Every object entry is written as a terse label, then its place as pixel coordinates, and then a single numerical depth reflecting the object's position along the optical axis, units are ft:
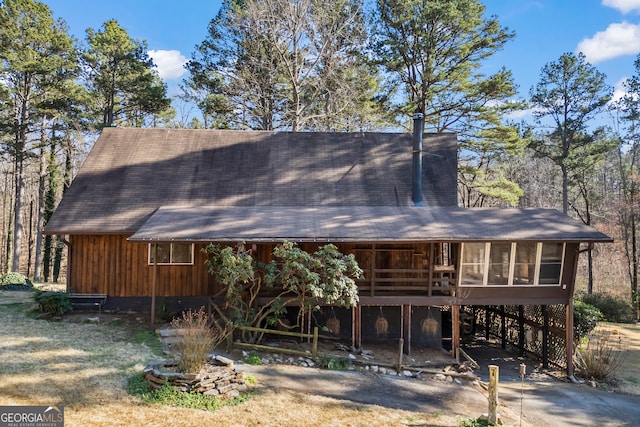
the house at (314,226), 39.73
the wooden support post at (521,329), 48.38
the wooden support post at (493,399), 25.12
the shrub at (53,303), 41.47
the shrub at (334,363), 33.55
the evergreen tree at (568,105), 79.71
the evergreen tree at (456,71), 73.77
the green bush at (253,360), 32.09
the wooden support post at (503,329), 51.24
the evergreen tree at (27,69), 72.43
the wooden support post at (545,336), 44.27
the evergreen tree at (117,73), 80.70
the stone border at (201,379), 24.79
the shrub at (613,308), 72.59
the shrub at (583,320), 45.75
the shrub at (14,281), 59.36
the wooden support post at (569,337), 41.12
